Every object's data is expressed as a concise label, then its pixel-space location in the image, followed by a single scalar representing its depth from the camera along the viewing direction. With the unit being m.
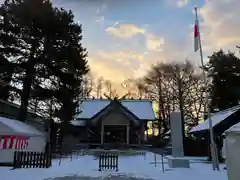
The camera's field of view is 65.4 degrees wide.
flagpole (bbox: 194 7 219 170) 10.00
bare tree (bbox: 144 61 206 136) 28.06
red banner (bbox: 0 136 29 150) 11.73
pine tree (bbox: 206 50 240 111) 19.43
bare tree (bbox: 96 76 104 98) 35.68
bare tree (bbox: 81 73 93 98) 32.26
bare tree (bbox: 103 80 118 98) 35.43
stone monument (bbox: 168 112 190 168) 18.85
